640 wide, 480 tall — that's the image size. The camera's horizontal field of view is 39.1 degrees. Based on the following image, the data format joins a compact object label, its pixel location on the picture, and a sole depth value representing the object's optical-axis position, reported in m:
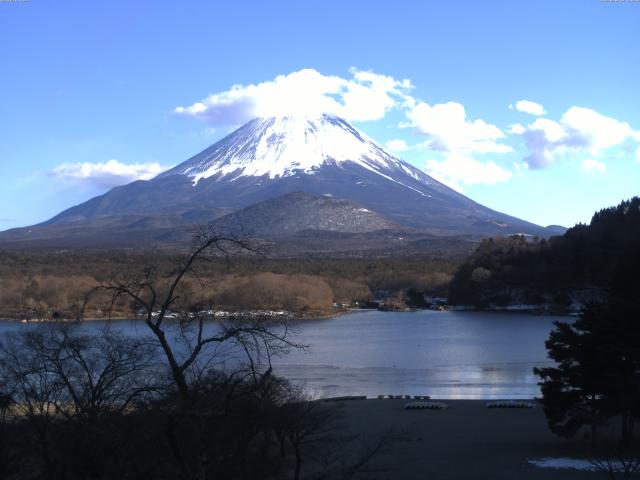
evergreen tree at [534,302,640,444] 12.88
